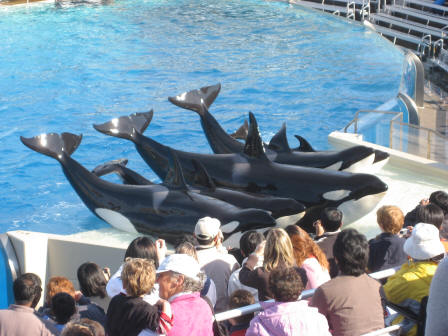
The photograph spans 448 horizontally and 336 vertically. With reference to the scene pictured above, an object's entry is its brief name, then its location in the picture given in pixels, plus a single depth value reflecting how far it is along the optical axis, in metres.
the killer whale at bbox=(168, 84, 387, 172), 17.26
